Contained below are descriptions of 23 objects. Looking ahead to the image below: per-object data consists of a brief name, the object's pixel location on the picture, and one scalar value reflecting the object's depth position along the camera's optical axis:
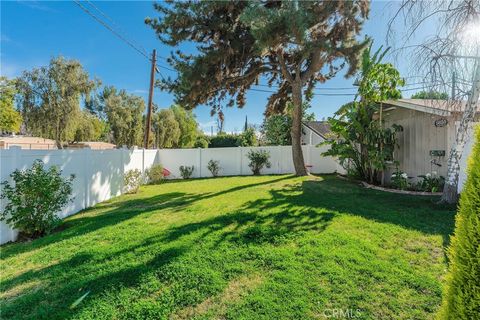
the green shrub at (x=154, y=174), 13.46
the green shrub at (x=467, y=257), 1.66
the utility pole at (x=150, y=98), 14.09
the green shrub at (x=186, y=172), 15.23
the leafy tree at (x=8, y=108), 18.72
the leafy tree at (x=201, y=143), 26.36
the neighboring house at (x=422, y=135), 7.54
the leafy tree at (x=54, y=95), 15.00
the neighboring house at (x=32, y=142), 21.73
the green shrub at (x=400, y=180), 8.50
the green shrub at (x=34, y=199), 5.00
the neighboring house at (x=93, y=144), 25.21
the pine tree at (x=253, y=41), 8.45
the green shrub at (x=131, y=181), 10.38
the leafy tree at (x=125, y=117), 24.61
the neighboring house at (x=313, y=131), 21.93
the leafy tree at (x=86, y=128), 18.00
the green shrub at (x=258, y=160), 14.91
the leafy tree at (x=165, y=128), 28.36
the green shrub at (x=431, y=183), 7.82
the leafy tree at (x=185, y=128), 31.52
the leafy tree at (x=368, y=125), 8.95
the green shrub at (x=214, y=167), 15.40
